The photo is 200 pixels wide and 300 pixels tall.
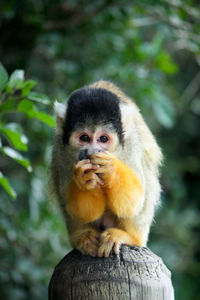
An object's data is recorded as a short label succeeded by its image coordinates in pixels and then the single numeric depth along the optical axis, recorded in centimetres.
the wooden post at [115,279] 403
